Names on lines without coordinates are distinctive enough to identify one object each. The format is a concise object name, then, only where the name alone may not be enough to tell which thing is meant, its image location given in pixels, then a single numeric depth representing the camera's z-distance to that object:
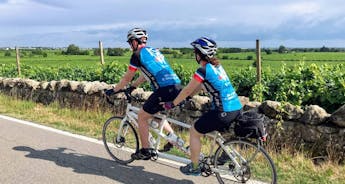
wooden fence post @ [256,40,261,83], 7.84
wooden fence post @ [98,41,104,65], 12.62
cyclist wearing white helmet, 5.59
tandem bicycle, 4.70
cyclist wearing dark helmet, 4.64
